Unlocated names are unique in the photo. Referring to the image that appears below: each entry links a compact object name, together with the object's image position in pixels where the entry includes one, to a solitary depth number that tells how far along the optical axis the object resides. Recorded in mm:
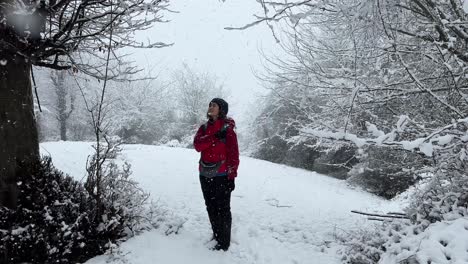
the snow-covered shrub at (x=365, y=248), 4043
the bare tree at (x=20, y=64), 3941
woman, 4359
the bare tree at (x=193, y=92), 28855
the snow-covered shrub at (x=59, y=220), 3588
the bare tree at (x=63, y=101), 24172
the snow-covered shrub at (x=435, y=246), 2922
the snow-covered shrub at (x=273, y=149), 18484
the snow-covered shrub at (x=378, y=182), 11148
